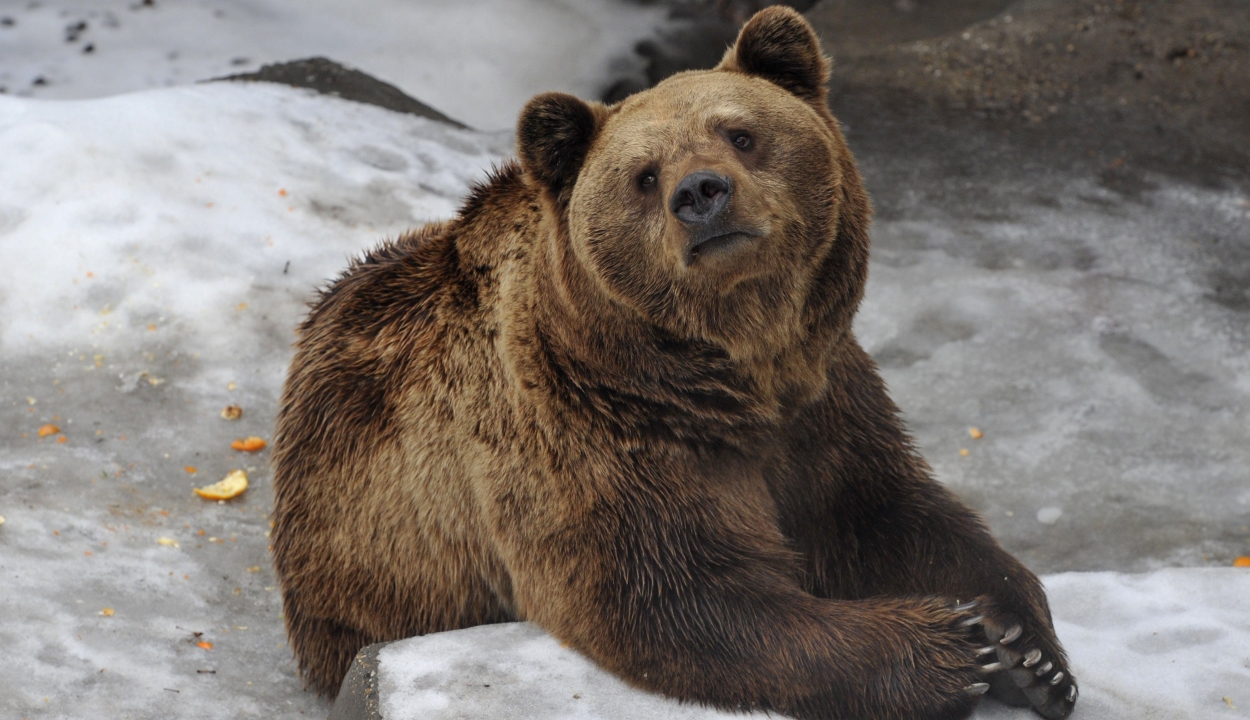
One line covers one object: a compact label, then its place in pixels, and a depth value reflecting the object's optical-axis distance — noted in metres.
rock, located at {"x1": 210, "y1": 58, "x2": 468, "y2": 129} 19.75
